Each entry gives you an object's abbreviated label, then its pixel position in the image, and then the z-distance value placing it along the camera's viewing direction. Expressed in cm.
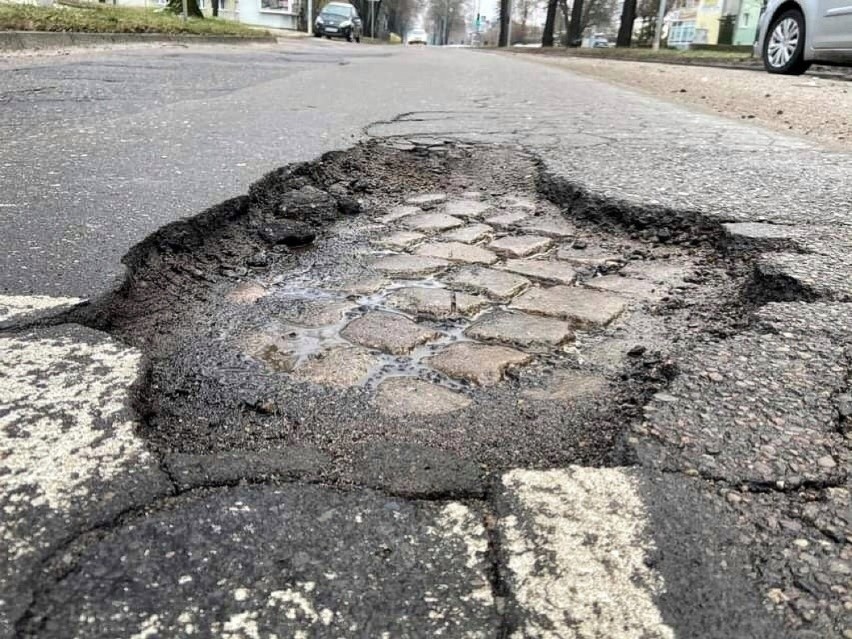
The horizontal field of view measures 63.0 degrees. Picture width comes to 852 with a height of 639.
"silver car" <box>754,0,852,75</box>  838
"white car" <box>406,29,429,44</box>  6184
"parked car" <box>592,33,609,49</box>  5459
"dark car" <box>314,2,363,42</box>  3372
